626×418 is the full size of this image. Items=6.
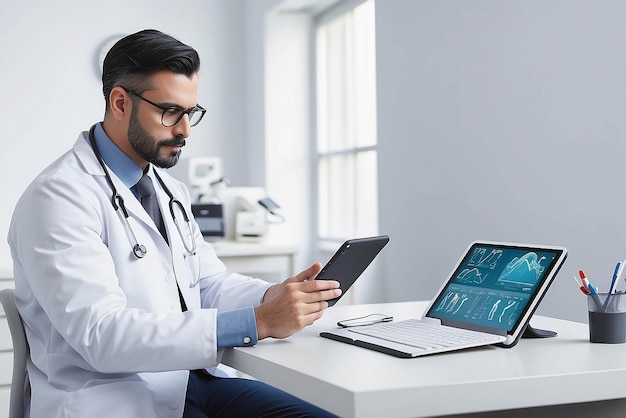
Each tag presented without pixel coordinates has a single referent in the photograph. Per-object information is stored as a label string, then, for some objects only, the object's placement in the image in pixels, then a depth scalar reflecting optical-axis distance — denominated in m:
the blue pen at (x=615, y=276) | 1.45
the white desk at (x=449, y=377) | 1.11
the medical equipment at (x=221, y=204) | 3.76
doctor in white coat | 1.42
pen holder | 1.41
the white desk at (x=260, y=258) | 3.46
